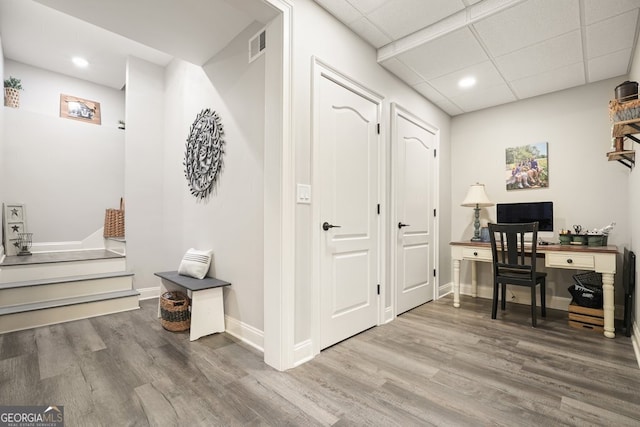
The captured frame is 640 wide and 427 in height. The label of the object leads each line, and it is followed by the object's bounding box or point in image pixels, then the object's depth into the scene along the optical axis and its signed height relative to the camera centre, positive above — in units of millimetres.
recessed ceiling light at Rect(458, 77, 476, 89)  3195 +1437
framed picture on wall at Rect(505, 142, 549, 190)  3537 +585
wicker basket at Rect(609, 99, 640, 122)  1910 +684
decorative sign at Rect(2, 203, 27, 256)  3533 -125
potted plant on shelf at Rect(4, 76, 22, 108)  3656 +1503
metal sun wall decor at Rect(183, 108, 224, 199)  2805 +615
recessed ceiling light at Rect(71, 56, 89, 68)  3750 +1952
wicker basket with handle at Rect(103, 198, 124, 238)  4176 -101
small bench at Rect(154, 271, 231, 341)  2416 -744
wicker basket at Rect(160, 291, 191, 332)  2559 -858
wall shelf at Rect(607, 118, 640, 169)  1965 +581
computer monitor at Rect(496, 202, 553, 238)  3384 +8
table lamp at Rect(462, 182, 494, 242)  3678 +168
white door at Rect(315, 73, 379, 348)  2262 +50
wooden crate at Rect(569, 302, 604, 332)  2670 -932
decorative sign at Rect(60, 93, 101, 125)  4194 +1515
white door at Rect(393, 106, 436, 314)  3105 +44
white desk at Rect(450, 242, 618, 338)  2547 -414
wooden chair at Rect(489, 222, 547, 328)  2783 -497
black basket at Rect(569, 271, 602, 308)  2731 -698
